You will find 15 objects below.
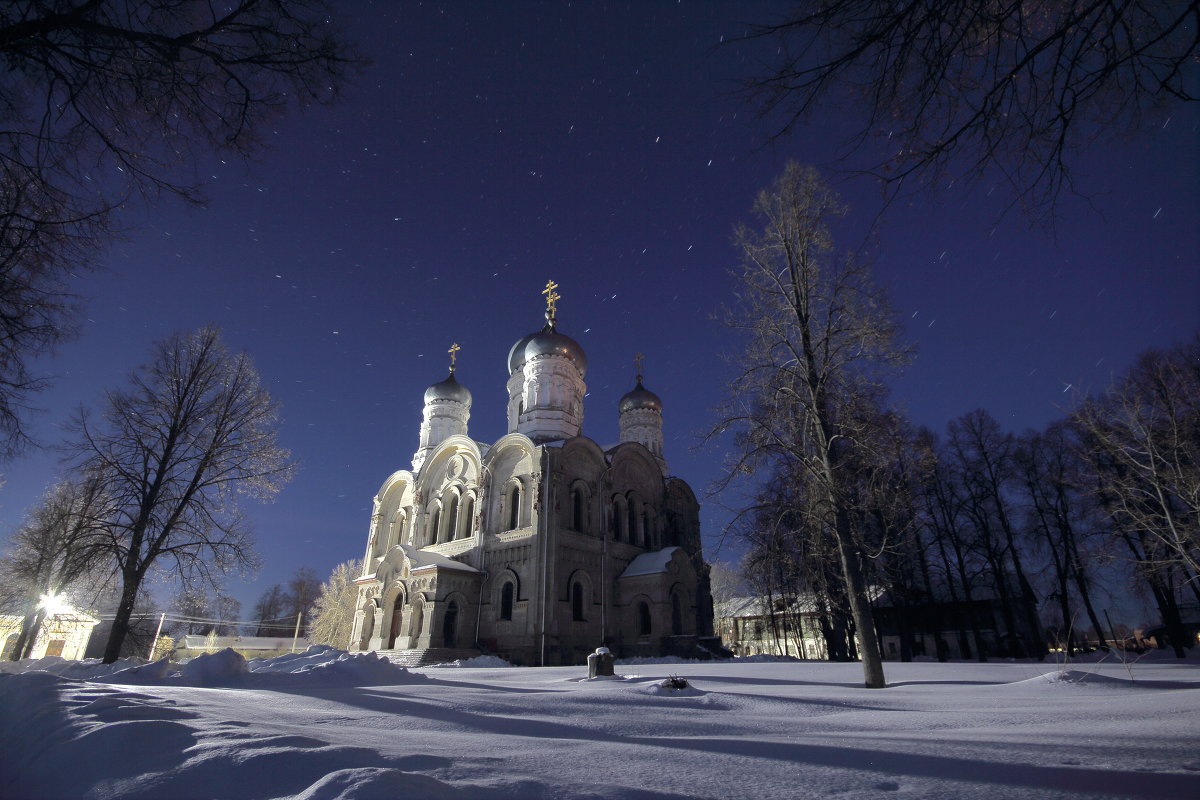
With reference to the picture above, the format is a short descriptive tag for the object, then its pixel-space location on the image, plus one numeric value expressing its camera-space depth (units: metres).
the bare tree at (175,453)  13.53
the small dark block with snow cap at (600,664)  10.39
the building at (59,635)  25.47
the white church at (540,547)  22.47
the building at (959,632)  28.25
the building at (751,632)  38.28
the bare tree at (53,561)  13.43
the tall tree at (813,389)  9.23
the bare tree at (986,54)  3.27
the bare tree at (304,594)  63.44
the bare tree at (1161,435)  11.56
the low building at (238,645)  40.97
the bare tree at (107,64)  4.26
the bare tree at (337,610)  41.47
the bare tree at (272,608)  62.72
